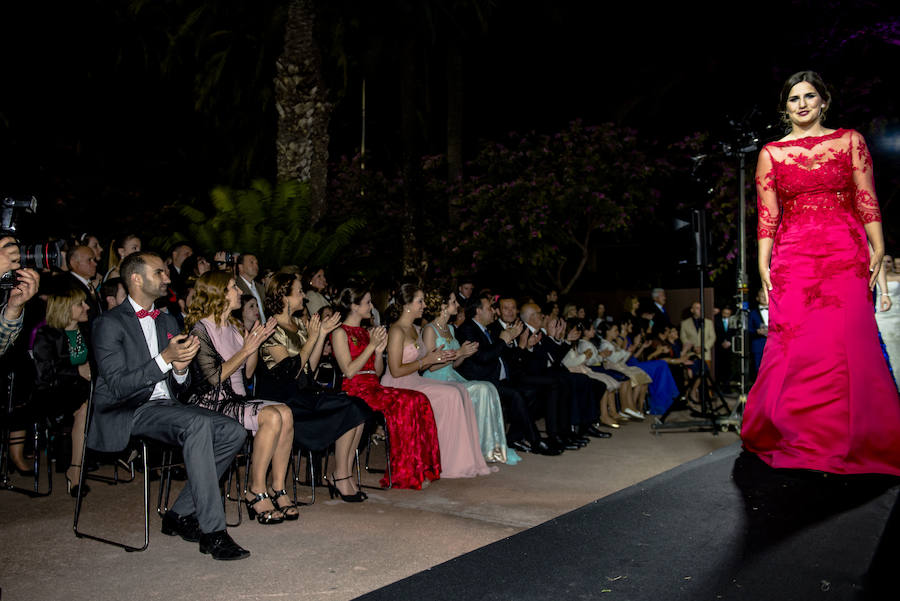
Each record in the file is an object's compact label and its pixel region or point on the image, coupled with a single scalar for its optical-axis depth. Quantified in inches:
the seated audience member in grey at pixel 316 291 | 310.7
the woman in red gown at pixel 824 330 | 144.9
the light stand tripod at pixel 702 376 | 298.4
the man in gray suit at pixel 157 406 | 145.4
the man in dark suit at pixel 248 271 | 302.7
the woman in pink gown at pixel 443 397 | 227.8
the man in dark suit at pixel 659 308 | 414.0
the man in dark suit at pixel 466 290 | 380.2
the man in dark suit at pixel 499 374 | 264.1
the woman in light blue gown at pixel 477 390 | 248.4
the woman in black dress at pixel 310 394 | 190.2
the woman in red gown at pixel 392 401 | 211.5
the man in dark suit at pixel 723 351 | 436.1
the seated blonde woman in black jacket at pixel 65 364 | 198.5
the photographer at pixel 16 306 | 134.9
